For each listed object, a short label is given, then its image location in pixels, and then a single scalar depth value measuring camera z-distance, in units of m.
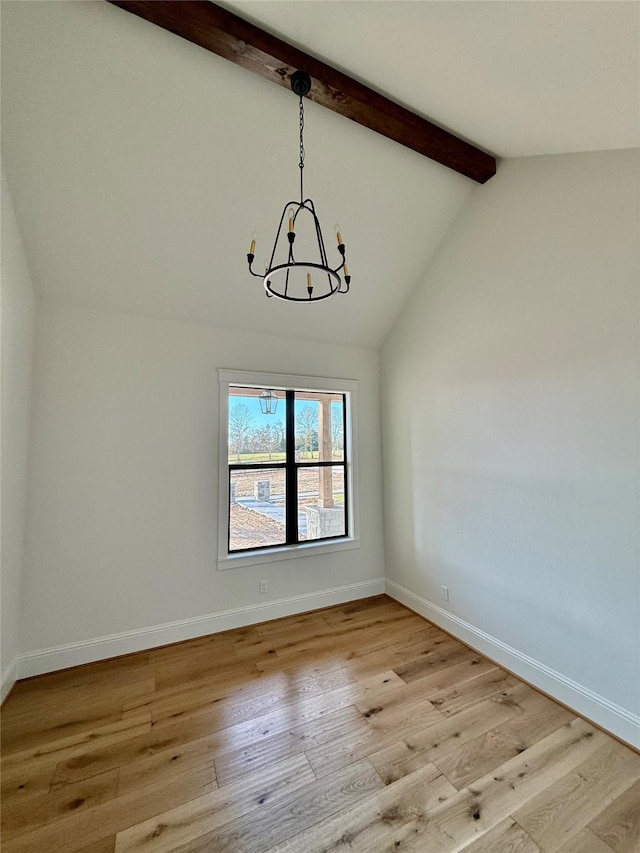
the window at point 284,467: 3.23
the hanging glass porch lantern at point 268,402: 3.46
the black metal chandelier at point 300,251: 1.90
